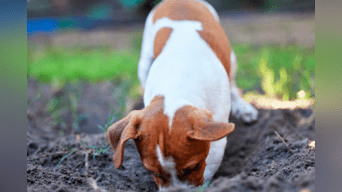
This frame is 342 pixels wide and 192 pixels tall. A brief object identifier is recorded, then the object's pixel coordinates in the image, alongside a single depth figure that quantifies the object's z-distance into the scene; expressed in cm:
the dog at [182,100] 231
